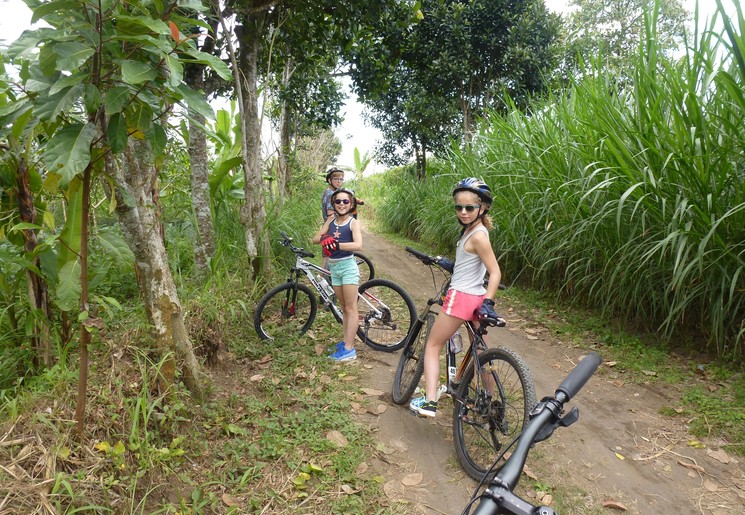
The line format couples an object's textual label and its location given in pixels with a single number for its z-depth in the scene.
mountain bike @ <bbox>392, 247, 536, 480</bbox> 2.56
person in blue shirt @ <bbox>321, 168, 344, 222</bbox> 6.46
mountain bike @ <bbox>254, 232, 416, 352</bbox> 4.50
